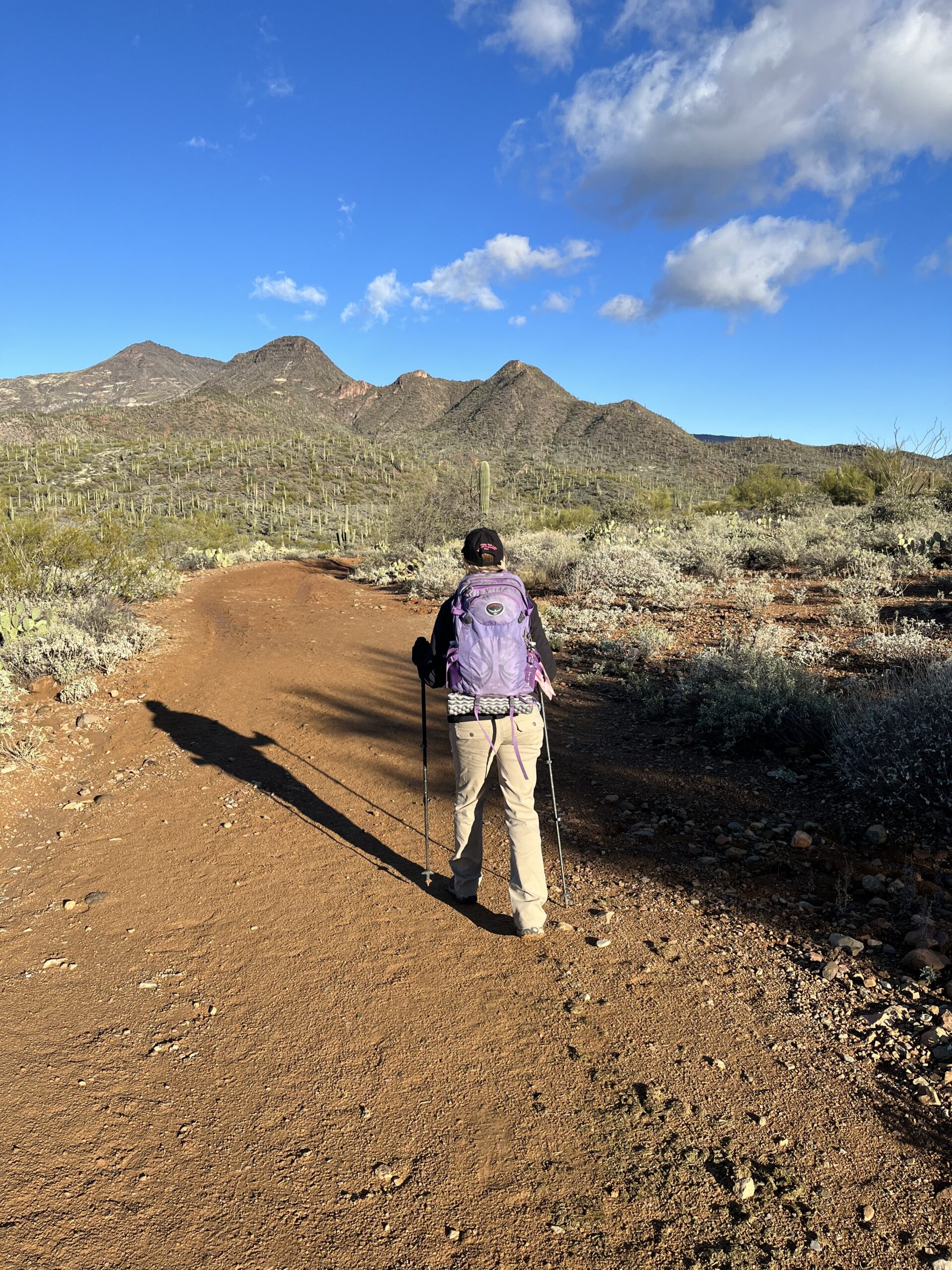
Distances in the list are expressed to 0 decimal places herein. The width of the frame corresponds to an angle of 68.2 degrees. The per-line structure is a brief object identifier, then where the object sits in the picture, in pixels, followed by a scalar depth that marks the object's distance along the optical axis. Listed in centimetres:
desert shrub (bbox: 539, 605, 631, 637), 1055
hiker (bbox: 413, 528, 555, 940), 348
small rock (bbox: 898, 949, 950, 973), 311
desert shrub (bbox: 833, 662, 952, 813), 430
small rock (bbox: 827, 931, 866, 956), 332
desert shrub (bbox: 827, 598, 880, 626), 885
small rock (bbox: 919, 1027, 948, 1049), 275
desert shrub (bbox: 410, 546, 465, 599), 1520
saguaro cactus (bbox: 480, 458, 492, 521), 2059
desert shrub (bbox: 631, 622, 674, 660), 877
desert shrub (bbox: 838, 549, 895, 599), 1041
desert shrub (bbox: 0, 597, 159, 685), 848
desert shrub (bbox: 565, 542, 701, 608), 1178
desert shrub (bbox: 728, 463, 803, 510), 2873
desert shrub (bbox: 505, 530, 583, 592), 1420
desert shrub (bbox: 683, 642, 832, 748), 578
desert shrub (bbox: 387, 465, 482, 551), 2289
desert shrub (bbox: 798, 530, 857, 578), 1253
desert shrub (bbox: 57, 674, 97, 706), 793
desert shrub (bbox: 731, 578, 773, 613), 1054
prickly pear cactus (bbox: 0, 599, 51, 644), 896
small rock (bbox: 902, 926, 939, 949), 324
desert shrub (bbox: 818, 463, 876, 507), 2259
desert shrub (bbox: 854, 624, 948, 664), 670
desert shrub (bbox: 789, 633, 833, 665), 750
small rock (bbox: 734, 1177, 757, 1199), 221
